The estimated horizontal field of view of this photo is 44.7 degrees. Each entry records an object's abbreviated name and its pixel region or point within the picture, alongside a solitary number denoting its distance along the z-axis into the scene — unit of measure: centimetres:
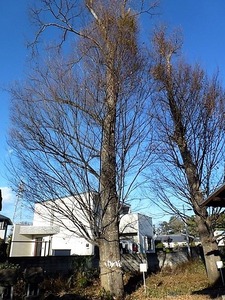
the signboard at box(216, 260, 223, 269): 949
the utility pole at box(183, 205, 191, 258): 1215
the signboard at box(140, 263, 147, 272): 912
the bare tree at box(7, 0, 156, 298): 761
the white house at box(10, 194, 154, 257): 1948
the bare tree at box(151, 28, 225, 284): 1095
